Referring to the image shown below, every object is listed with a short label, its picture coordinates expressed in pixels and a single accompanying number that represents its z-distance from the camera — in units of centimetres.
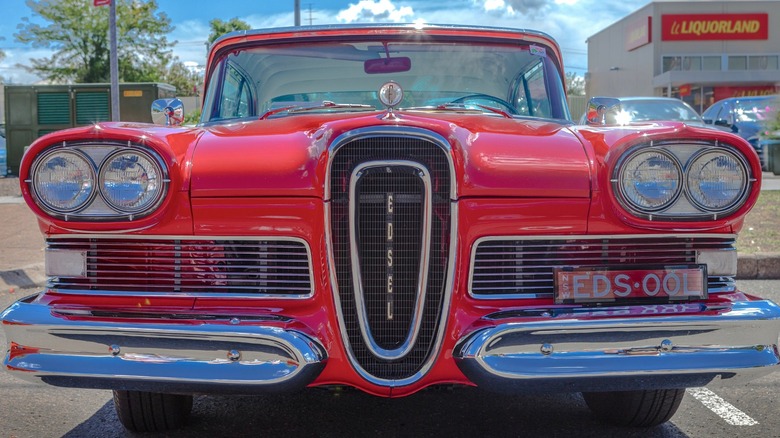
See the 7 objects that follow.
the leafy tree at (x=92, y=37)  2989
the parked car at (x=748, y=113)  1641
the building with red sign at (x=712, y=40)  3434
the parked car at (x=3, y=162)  1720
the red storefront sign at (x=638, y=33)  3491
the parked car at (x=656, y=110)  1143
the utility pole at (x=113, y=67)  873
